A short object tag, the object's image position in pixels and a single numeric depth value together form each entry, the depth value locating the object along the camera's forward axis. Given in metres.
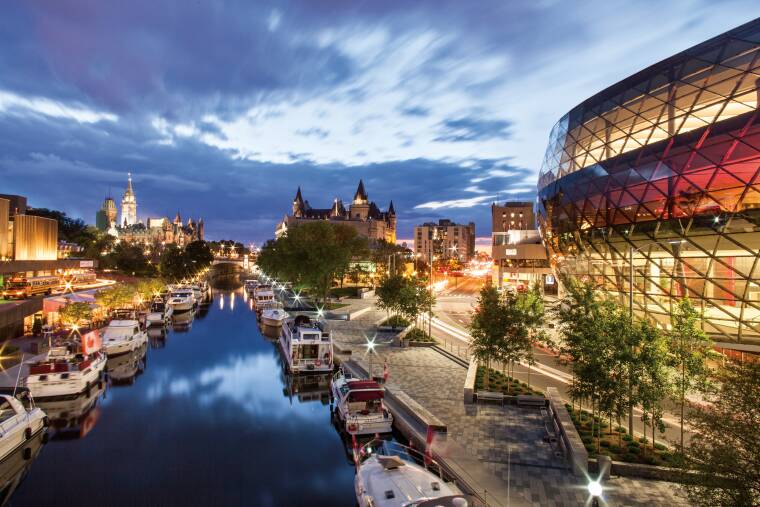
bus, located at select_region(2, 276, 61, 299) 58.31
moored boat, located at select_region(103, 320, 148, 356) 36.25
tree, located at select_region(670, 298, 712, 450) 15.64
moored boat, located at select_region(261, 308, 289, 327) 52.94
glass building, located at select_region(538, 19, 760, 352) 25.28
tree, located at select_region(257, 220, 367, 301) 63.31
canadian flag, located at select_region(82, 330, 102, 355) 28.89
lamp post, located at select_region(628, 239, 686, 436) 15.59
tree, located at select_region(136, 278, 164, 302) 60.89
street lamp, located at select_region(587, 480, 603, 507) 11.35
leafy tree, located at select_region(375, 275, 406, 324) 43.98
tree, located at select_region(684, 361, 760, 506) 8.98
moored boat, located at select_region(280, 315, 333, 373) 32.19
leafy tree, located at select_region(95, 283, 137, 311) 49.41
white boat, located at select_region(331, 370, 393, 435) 20.42
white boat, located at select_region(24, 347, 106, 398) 25.22
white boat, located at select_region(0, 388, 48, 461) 17.75
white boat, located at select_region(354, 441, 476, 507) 11.99
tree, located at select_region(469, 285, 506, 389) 23.72
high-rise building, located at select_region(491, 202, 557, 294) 75.50
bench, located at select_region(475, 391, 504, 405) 21.55
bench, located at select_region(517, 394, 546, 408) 21.38
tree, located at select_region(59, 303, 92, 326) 38.78
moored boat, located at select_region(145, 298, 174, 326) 51.97
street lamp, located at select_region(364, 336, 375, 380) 26.01
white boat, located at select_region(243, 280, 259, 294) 98.69
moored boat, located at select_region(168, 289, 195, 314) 63.38
